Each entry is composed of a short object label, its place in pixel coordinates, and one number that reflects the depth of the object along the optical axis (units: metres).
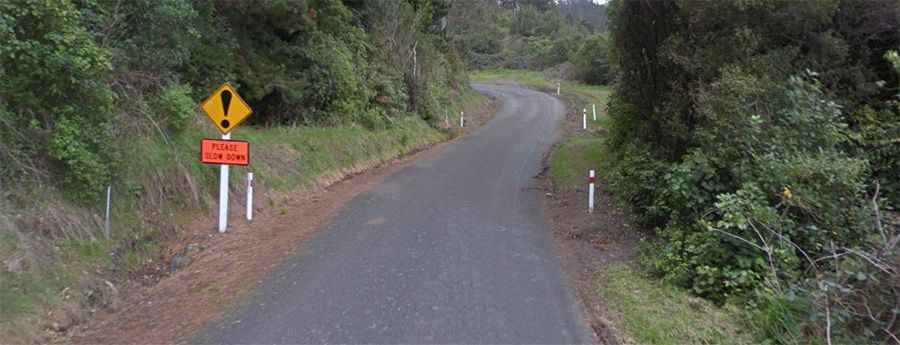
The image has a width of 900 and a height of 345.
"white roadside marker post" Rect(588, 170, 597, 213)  12.72
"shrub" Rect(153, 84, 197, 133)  11.12
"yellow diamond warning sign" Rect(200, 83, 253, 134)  10.17
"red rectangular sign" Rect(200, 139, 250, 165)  10.22
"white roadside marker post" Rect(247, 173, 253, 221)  11.06
